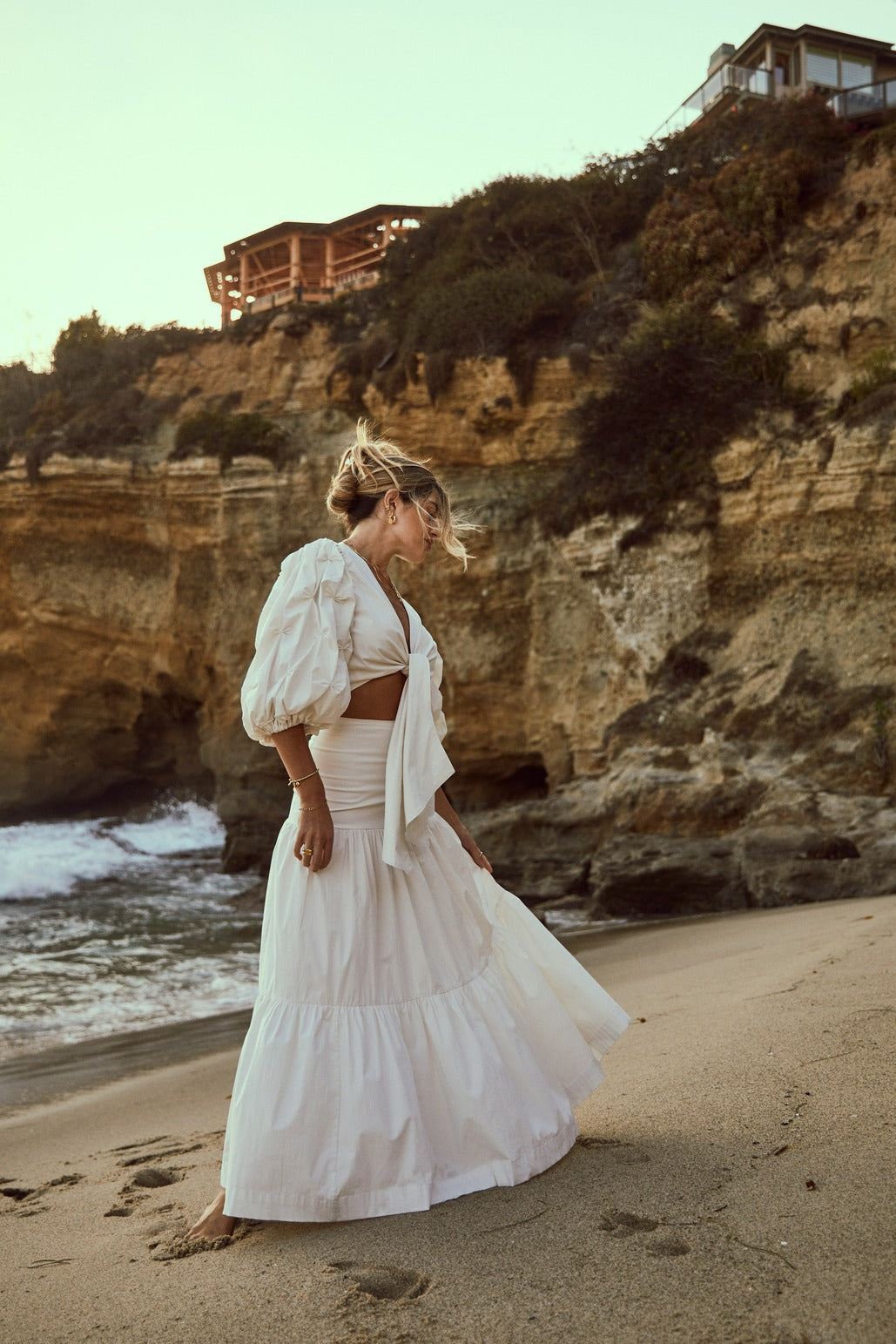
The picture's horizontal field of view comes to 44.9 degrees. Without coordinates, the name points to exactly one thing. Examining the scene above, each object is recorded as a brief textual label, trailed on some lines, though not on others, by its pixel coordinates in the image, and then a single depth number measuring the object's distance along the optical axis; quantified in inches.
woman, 97.2
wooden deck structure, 906.1
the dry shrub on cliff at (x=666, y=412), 457.7
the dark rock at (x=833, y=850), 324.2
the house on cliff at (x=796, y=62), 741.9
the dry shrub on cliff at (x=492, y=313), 551.8
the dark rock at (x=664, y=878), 356.5
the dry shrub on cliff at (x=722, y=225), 478.6
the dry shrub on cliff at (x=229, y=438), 625.9
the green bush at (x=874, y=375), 413.7
